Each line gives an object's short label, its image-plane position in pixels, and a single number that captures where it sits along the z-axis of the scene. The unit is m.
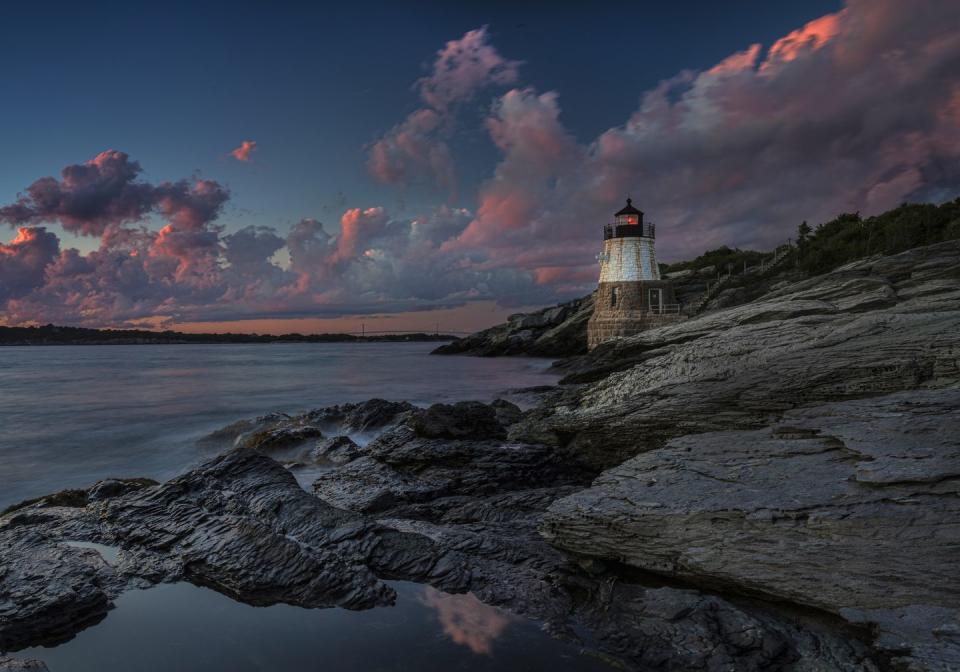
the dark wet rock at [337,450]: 14.45
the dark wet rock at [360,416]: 19.67
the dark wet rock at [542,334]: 64.44
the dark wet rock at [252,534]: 7.14
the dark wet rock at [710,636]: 5.24
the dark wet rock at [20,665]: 5.06
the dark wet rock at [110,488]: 10.77
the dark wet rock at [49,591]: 6.31
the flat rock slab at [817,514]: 5.30
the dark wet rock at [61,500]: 10.84
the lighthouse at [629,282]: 43.41
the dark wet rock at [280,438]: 16.12
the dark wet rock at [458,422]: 13.39
